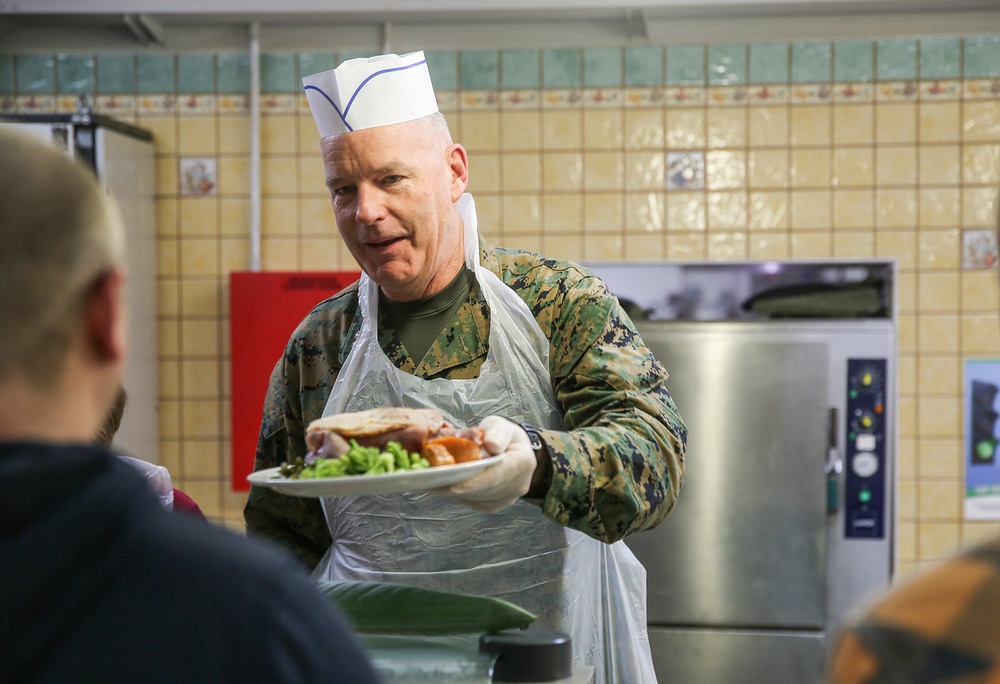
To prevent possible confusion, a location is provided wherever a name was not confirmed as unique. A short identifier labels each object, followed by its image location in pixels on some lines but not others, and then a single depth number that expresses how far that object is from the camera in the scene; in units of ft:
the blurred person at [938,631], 1.94
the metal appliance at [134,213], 11.63
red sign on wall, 12.57
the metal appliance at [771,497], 10.99
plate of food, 4.28
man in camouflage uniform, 5.75
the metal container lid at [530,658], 4.03
